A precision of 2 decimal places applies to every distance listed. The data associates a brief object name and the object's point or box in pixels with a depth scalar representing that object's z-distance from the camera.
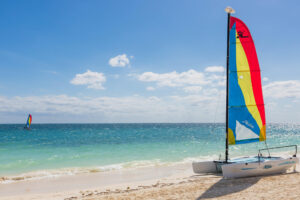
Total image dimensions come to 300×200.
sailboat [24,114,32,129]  63.81
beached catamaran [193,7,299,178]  10.92
